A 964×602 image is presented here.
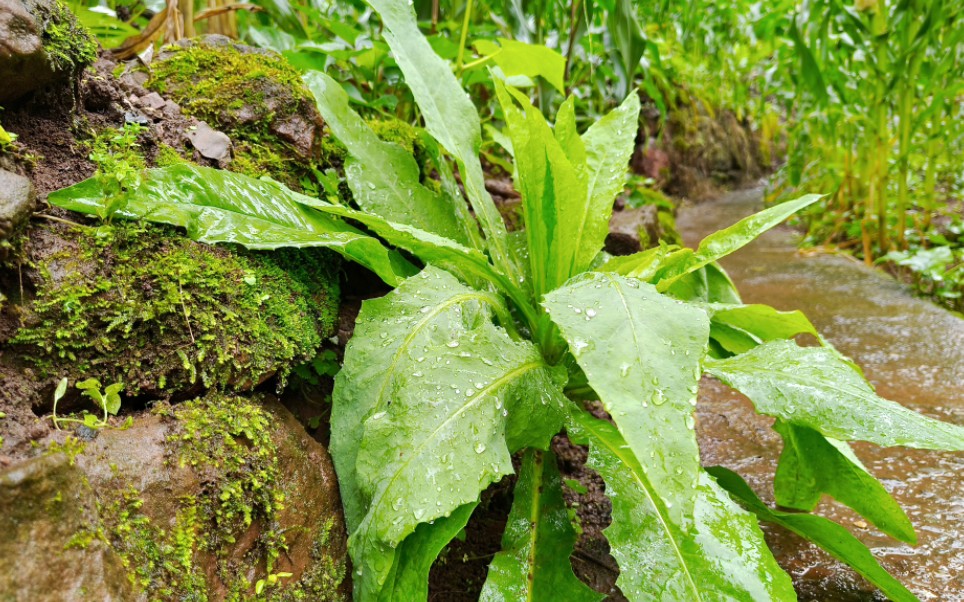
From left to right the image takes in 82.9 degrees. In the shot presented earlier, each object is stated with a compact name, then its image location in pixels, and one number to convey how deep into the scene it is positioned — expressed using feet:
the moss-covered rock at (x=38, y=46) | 2.45
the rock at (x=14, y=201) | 2.17
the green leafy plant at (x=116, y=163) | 2.58
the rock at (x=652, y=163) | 14.14
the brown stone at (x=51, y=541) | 1.53
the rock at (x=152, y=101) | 3.48
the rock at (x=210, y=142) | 3.46
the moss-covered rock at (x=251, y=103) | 3.76
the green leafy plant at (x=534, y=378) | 2.14
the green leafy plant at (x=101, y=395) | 2.22
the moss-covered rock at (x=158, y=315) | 2.37
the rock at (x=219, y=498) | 2.04
